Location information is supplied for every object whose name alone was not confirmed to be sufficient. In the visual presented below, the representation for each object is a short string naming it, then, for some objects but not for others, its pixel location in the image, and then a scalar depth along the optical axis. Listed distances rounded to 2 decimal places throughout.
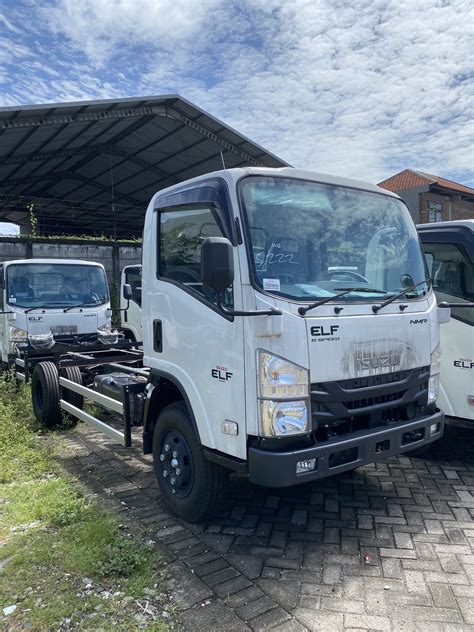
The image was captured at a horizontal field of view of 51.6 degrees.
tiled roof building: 26.83
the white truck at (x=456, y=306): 4.50
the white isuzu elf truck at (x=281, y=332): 3.05
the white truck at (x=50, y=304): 7.63
